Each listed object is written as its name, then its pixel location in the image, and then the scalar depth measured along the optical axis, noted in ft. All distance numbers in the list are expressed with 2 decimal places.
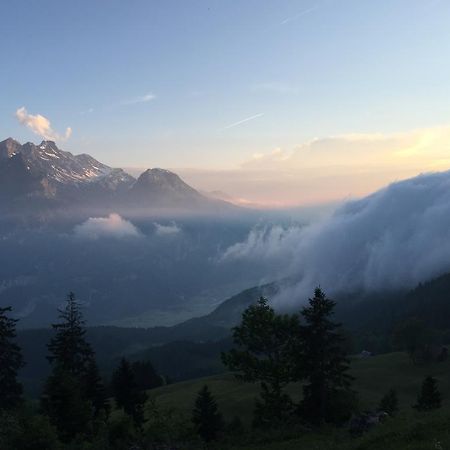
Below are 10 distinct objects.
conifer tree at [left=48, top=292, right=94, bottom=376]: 179.73
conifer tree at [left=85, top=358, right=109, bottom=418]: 181.61
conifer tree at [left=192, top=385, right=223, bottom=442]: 147.02
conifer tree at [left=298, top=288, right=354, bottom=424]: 150.71
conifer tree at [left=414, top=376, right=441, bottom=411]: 169.13
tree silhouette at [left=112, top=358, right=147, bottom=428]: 183.93
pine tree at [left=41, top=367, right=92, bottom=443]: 137.90
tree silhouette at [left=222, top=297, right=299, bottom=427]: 154.92
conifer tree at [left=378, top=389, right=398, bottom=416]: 176.35
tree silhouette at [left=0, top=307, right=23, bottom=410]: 173.06
